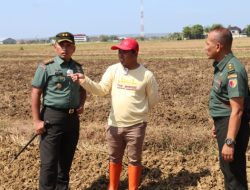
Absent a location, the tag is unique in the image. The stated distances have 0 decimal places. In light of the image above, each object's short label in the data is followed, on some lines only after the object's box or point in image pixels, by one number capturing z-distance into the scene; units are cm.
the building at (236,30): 13782
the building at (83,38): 14012
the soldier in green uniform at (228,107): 344
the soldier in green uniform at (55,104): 425
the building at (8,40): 17282
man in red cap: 424
